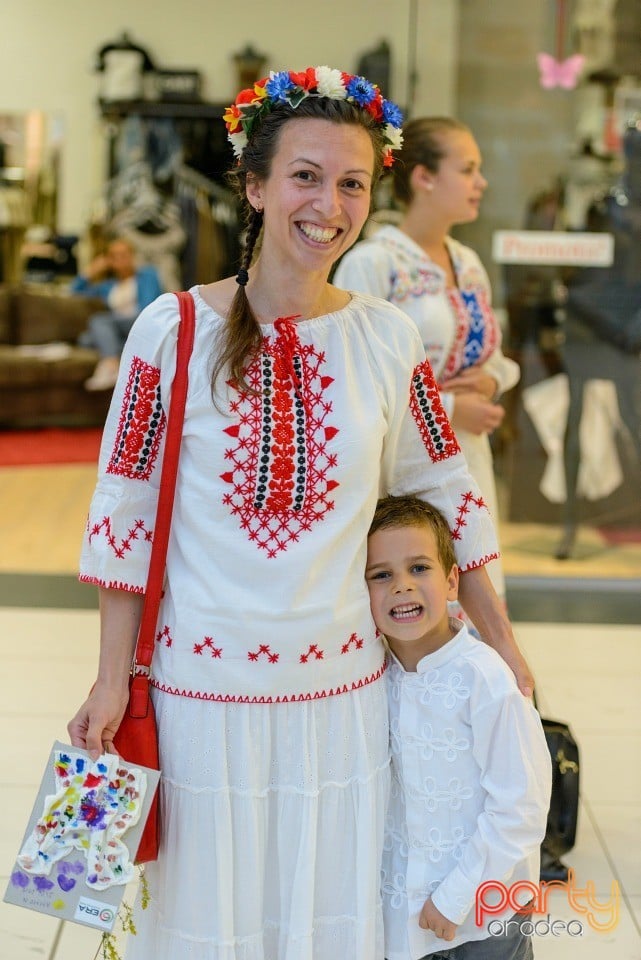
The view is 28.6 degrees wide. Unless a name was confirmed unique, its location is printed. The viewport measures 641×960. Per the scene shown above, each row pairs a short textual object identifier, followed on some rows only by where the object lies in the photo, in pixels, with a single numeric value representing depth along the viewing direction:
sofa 8.41
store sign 5.12
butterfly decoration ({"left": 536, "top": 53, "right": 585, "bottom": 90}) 5.04
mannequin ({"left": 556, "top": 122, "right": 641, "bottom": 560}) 5.09
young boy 1.65
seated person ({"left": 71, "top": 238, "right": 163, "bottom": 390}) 7.98
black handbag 2.66
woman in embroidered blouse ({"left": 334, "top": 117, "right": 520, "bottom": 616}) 2.61
